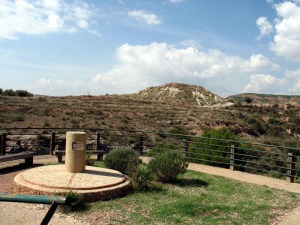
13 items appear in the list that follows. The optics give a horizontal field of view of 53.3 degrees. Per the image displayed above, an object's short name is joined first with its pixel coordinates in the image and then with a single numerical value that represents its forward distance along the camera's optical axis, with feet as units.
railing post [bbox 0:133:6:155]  39.48
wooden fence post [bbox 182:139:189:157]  43.00
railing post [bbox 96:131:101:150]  44.59
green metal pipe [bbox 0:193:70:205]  8.94
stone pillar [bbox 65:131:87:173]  27.97
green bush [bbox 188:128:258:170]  45.84
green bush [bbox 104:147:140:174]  32.32
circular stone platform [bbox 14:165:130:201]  23.77
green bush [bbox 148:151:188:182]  30.43
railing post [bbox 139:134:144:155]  47.49
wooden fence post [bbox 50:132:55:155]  43.99
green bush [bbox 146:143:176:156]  47.60
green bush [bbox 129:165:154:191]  27.24
